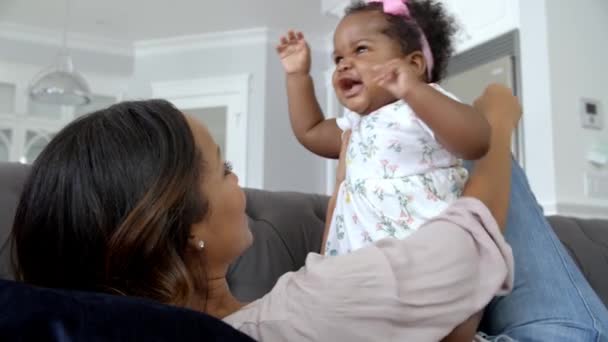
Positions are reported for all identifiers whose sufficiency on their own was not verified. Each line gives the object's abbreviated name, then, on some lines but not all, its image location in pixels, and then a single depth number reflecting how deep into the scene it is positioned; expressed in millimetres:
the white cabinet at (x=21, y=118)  4777
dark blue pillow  385
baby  828
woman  554
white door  4863
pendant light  3594
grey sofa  926
